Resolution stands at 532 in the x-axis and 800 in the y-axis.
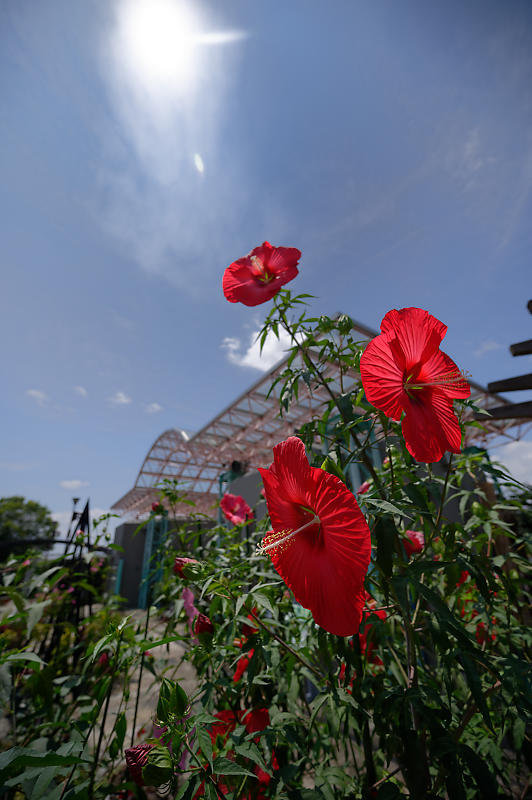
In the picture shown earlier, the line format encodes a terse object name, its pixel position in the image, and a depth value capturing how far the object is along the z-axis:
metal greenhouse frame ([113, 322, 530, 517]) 10.55
